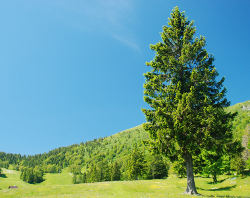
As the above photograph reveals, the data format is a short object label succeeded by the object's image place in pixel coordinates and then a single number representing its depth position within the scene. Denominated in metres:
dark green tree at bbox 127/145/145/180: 70.75
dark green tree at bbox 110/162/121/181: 93.75
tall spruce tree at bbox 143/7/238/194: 17.56
